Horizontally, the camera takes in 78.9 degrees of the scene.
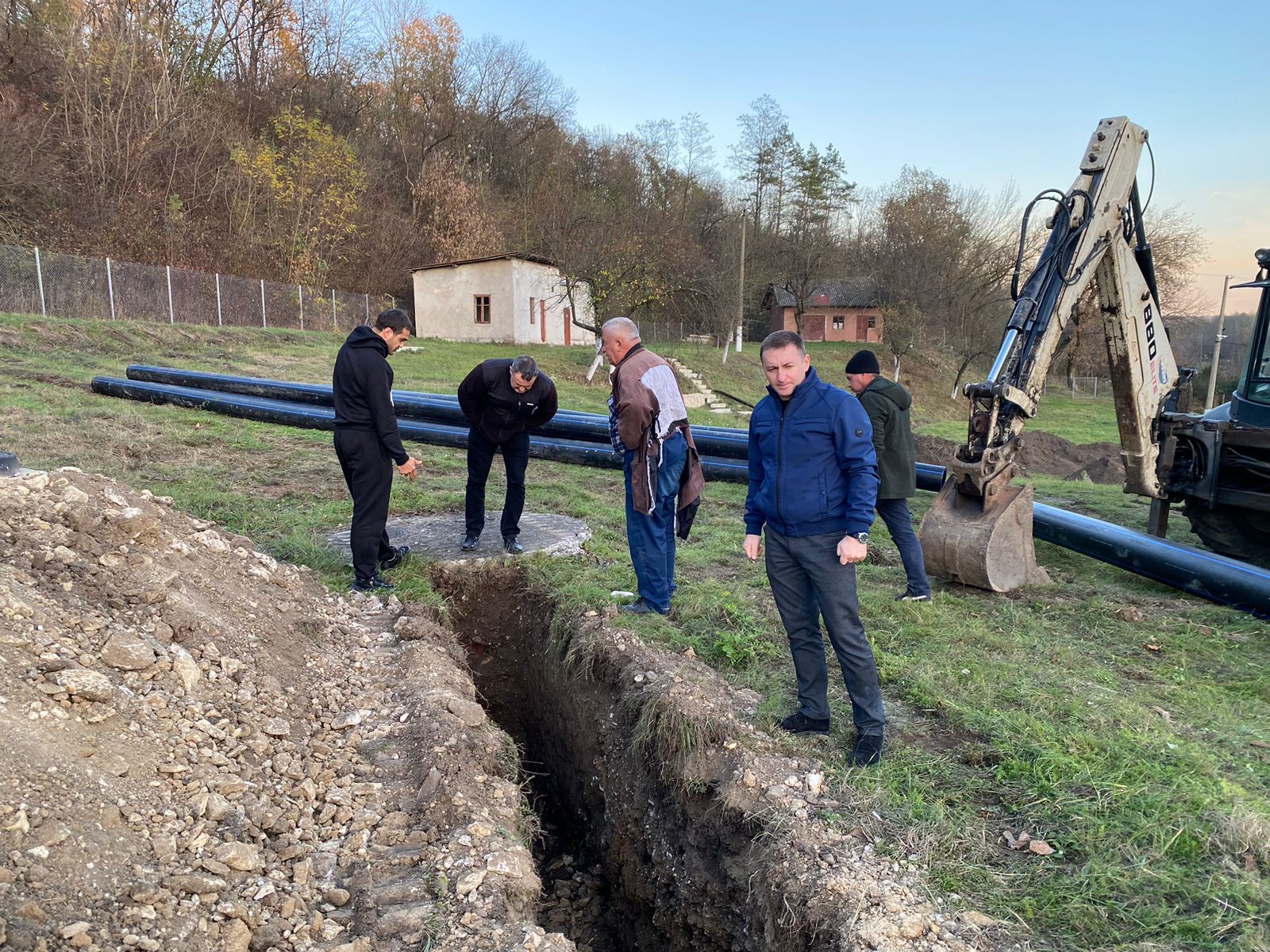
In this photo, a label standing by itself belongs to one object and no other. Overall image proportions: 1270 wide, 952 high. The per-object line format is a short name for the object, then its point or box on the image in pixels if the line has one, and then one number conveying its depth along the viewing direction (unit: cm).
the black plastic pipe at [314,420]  965
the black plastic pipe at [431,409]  989
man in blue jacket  333
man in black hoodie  504
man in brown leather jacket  490
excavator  610
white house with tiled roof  3275
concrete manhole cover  629
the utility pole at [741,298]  3484
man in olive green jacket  560
